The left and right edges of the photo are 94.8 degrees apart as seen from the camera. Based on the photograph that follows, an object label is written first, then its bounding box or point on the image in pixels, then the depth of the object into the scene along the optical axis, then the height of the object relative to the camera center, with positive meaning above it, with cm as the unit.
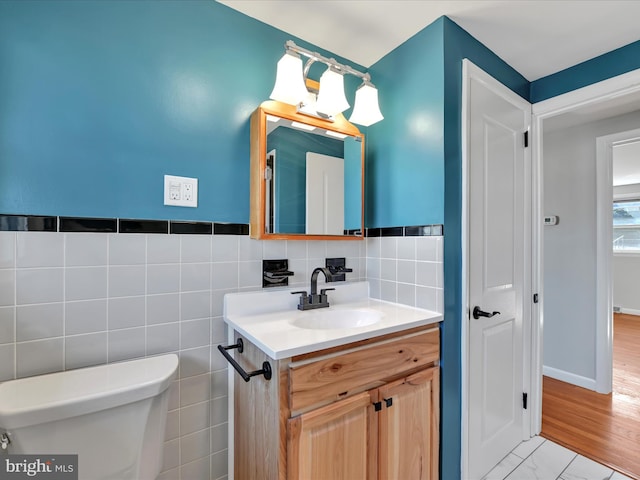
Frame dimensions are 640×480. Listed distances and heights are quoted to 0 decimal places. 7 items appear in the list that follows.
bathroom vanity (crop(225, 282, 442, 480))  93 -56
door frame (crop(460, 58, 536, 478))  142 -11
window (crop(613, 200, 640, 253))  488 +24
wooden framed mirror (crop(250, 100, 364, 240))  134 +33
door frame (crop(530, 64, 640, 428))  160 +66
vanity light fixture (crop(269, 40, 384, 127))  131 +72
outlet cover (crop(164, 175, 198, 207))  120 +20
